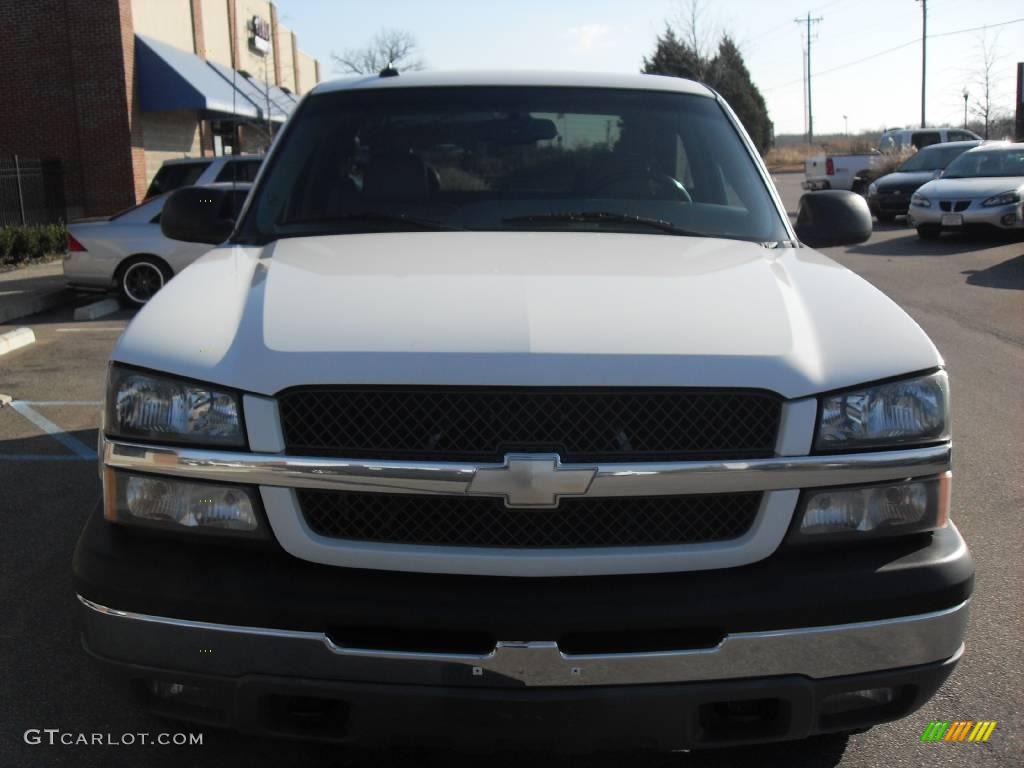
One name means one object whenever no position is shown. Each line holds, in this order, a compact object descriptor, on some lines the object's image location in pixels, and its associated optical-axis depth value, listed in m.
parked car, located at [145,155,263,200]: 14.29
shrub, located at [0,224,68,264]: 16.69
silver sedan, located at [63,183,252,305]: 12.72
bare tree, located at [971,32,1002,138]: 47.50
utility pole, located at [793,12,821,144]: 82.91
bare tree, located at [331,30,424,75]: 43.81
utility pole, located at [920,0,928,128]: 64.25
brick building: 23.34
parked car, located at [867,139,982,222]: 22.83
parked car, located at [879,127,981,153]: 30.65
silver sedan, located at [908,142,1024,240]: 17.72
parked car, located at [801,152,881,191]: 30.61
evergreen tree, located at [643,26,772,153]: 43.50
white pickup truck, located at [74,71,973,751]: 2.29
